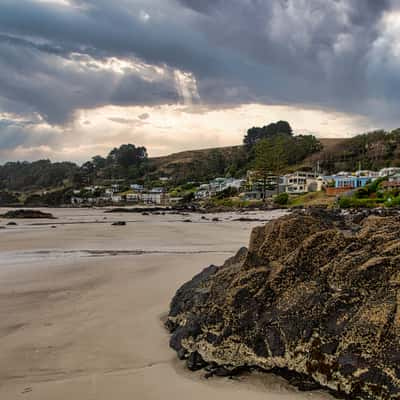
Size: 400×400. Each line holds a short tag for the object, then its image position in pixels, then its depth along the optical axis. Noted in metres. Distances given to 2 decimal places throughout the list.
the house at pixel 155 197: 114.25
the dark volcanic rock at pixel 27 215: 42.94
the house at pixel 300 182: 82.75
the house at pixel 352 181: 68.62
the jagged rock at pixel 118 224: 28.94
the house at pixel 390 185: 51.62
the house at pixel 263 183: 83.50
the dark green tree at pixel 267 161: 81.69
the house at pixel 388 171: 72.20
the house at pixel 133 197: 122.75
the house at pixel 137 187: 141.27
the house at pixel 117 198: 122.75
